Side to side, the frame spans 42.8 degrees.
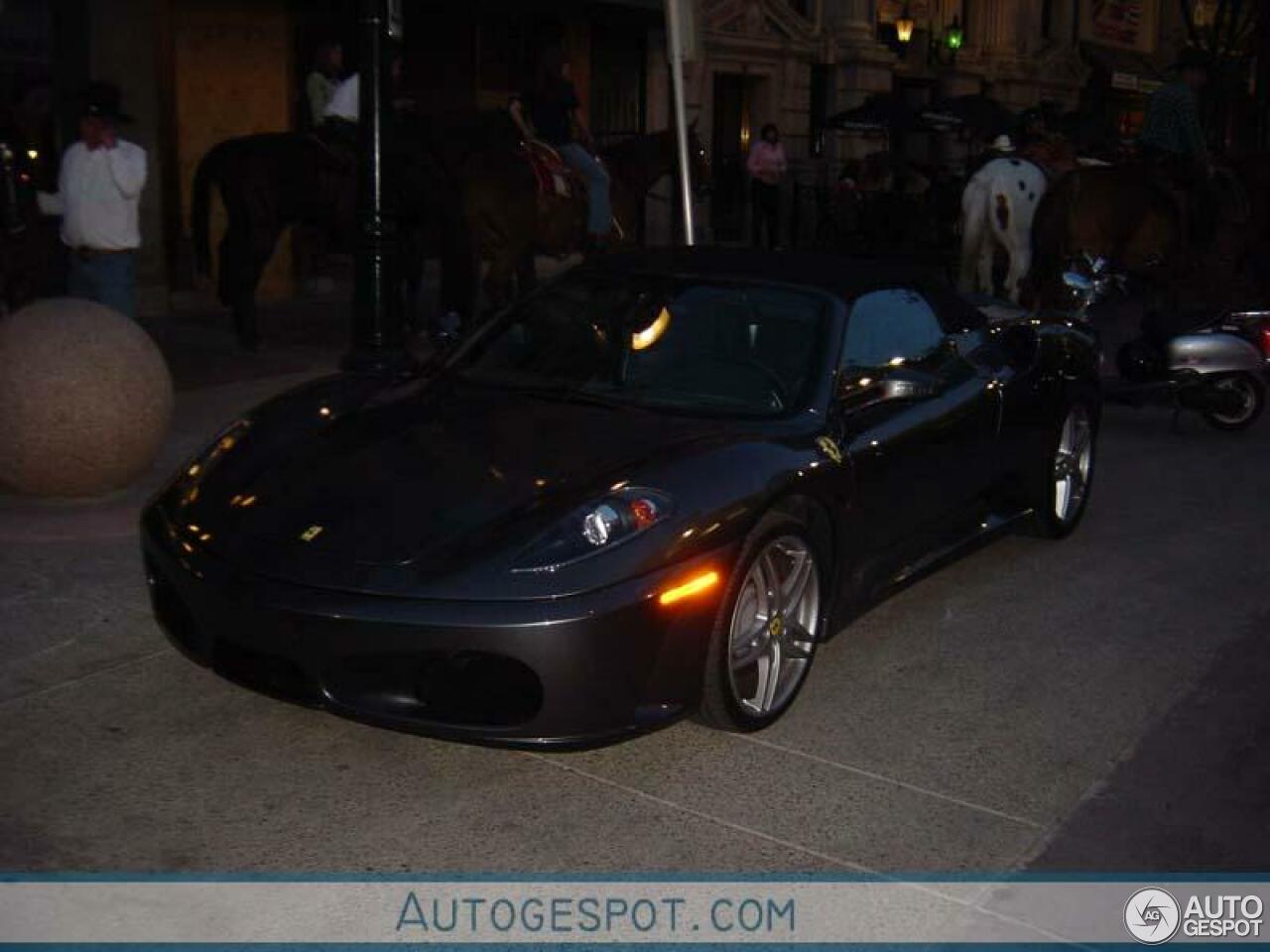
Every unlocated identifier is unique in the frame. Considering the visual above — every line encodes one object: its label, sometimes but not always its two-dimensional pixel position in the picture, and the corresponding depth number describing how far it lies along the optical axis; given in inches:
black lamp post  381.4
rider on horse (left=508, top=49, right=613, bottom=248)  558.6
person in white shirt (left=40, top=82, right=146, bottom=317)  407.2
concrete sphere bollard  301.3
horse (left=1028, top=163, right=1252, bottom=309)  630.5
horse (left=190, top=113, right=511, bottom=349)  518.6
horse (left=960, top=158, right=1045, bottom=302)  630.5
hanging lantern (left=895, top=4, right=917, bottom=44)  1267.2
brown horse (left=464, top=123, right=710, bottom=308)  547.5
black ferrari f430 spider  178.5
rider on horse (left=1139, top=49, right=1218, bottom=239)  640.4
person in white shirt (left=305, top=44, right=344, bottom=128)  567.2
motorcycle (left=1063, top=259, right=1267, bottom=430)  431.2
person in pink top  992.9
